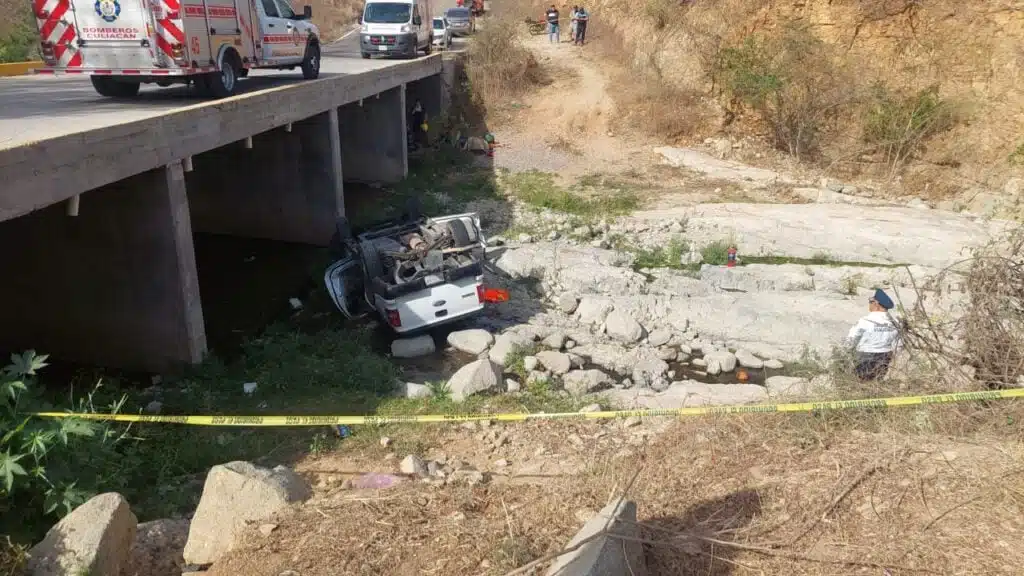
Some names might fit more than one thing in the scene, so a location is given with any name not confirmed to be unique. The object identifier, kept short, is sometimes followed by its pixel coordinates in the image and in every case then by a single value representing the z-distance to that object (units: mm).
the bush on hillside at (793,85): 23906
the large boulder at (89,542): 4352
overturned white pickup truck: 11008
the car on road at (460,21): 36750
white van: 24938
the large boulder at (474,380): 9344
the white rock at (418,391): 9461
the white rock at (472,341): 11508
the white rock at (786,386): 7765
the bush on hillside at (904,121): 22469
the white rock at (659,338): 12039
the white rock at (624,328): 12125
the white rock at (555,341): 11711
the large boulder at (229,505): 4891
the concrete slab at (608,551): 3863
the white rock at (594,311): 12688
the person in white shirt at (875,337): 7648
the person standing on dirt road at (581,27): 32969
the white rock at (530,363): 10664
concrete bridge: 8203
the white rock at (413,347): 11398
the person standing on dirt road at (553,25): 34250
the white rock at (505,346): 11010
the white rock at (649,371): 10812
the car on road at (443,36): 32250
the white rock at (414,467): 6762
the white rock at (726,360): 11273
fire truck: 10969
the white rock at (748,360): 11383
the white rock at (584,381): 10055
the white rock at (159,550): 4988
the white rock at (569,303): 13055
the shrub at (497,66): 27188
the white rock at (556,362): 10750
